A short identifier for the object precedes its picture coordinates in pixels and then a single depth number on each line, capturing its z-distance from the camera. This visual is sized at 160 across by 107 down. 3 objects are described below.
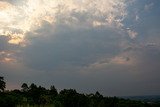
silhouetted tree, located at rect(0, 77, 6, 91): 56.07
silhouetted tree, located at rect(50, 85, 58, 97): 61.14
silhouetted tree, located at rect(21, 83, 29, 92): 61.81
